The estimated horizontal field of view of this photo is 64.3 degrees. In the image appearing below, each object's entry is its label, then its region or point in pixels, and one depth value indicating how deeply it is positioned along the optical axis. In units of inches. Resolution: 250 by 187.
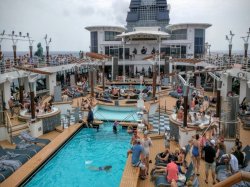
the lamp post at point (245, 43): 649.2
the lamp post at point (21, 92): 483.6
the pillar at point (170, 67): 914.6
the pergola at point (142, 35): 962.0
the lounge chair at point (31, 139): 327.4
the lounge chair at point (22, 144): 304.7
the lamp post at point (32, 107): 353.0
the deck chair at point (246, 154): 240.9
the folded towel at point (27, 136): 327.0
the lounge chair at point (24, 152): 286.3
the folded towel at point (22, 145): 306.6
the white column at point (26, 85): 628.2
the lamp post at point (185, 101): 305.2
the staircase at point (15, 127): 340.8
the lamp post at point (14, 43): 648.8
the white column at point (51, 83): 681.5
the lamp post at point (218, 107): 330.2
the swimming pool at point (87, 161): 257.5
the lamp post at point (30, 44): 723.5
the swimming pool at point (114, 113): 485.0
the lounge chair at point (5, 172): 238.5
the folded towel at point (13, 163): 256.4
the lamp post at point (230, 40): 715.5
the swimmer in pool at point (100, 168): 280.8
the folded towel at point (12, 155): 275.9
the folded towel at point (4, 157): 265.5
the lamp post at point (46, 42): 716.4
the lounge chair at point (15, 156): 272.0
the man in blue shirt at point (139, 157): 240.5
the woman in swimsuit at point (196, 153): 237.2
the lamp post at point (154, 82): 549.0
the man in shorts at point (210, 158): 221.3
